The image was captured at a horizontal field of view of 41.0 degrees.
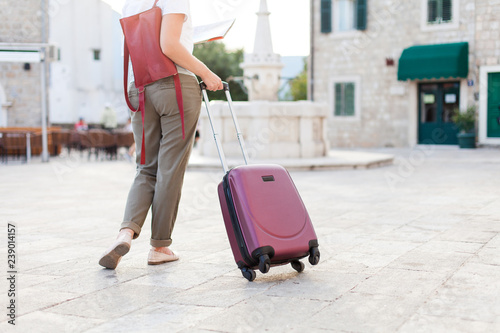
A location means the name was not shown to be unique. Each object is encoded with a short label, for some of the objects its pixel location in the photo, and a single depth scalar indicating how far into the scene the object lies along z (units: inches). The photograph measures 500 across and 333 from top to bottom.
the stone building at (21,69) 704.4
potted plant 763.4
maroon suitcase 124.6
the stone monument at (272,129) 490.3
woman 136.7
